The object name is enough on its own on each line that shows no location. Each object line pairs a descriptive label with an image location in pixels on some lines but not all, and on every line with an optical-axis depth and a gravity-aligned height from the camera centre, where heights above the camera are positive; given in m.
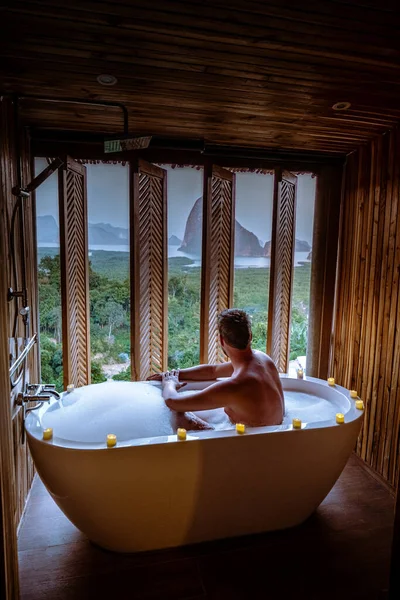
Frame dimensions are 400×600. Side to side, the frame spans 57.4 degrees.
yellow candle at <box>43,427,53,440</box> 1.73 -0.83
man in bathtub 2.08 -0.75
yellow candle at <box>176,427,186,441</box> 1.75 -0.83
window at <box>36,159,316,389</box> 2.79 -0.03
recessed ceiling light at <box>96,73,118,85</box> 1.74 +0.87
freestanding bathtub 1.71 -1.07
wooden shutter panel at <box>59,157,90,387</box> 2.64 -0.10
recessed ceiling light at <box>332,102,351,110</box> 2.01 +0.89
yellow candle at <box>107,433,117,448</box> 1.69 -0.84
